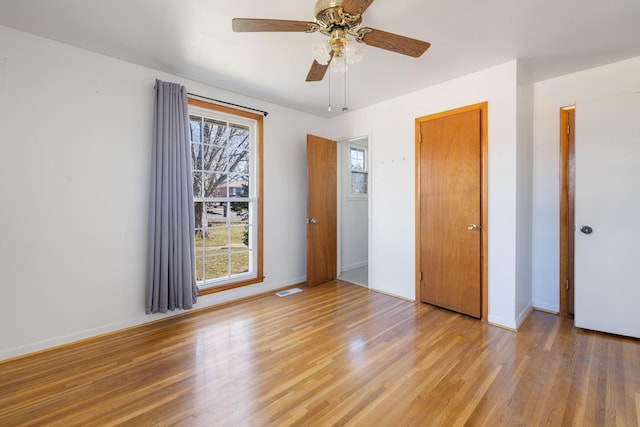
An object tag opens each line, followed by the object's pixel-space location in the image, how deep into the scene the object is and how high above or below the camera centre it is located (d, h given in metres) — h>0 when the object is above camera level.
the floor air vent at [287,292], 3.70 -1.11
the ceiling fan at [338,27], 1.47 +1.04
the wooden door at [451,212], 2.90 -0.04
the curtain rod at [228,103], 3.13 +1.28
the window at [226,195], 3.28 +0.19
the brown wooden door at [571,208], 2.91 -0.01
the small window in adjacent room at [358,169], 5.07 +0.73
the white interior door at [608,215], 2.41 -0.07
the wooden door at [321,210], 4.01 -0.01
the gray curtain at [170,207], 2.76 +0.03
